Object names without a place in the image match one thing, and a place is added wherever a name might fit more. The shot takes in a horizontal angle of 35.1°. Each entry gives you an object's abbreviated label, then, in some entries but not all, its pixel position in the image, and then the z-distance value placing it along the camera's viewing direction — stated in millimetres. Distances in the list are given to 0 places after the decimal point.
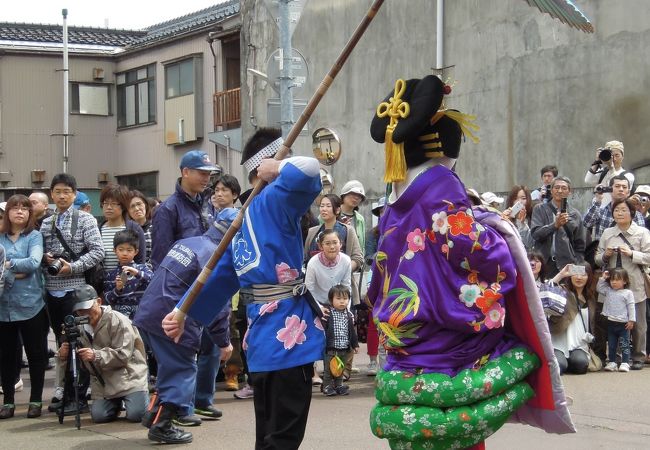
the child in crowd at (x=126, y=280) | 9055
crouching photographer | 7961
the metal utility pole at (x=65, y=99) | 30250
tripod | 7777
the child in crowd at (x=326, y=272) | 9688
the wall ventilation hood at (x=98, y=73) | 31906
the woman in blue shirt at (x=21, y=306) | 8273
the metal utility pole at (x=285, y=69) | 10383
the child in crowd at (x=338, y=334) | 9117
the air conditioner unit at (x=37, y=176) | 31266
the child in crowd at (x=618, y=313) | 10289
